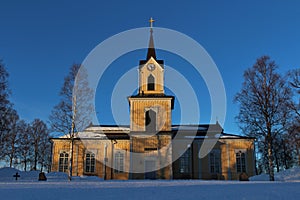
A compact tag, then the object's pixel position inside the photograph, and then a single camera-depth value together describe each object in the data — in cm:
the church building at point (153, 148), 2892
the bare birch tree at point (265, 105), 2159
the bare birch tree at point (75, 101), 2186
